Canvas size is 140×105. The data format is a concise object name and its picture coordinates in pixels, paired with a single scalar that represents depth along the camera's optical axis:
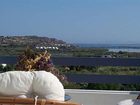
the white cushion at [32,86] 2.62
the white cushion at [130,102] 3.65
